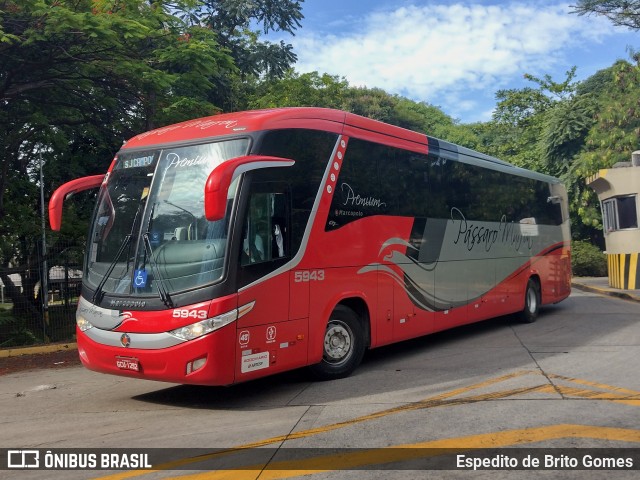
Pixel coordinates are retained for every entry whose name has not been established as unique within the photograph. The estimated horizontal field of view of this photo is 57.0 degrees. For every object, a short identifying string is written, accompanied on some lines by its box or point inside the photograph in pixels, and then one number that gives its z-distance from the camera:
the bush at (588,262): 29.22
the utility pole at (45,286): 12.45
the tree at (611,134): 26.48
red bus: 6.45
